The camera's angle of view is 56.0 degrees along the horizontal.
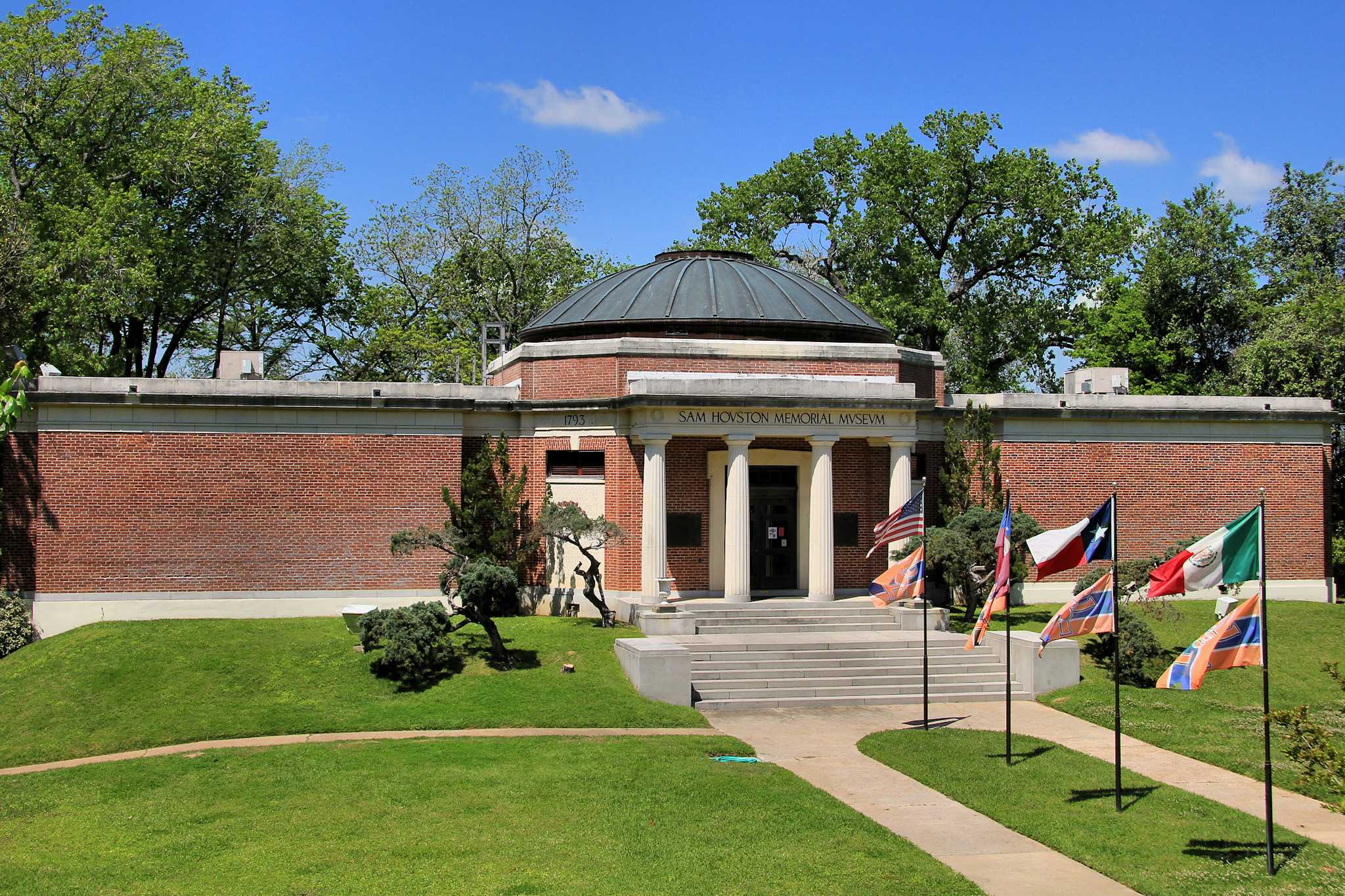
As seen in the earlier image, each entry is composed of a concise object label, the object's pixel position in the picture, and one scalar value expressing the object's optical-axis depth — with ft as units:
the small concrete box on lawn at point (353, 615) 88.79
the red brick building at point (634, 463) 95.09
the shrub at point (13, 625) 90.74
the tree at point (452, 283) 183.73
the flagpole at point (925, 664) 72.08
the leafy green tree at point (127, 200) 128.57
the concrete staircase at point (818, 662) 82.17
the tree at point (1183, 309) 169.27
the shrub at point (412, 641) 77.77
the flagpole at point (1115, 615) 54.95
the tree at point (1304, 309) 133.08
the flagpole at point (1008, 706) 62.49
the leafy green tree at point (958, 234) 172.04
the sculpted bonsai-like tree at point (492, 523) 96.89
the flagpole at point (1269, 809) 46.16
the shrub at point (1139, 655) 85.30
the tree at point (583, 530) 93.45
